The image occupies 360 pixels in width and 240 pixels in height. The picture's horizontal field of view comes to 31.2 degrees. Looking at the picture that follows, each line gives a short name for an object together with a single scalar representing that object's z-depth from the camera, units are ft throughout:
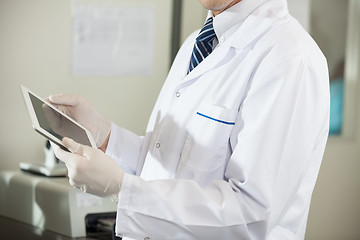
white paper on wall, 8.38
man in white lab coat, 4.03
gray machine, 7.00
